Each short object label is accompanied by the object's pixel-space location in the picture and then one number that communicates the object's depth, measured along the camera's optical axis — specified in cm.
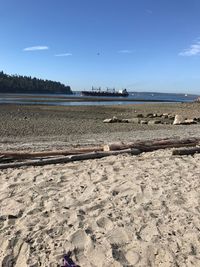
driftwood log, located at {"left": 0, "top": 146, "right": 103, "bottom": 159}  552
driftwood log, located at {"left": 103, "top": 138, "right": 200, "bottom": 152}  604
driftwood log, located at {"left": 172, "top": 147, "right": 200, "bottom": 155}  585
